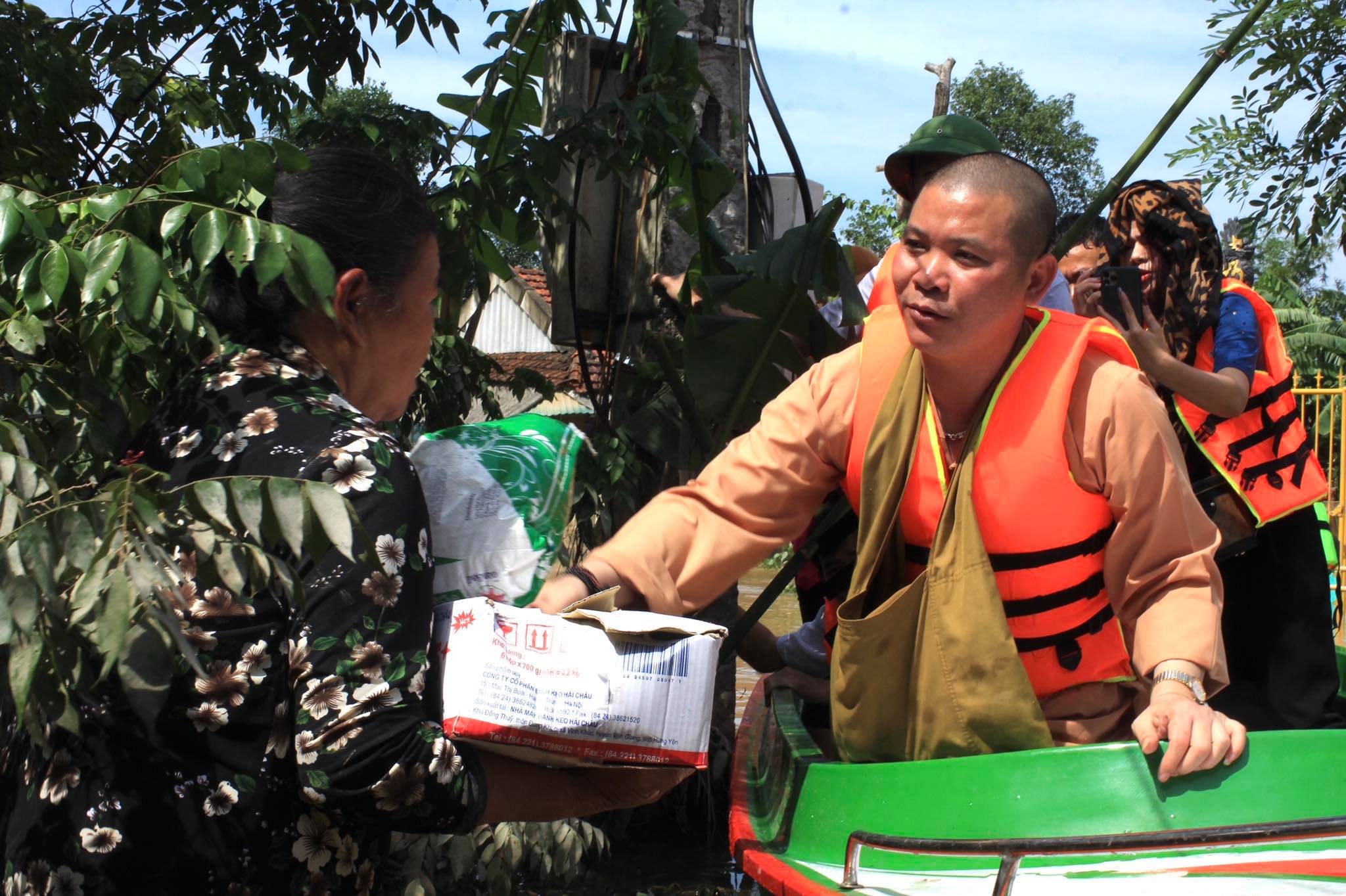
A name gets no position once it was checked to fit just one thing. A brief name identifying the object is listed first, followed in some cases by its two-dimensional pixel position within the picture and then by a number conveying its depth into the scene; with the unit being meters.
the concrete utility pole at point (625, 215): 4.93
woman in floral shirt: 1.54
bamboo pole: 3.60
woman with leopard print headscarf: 3.65
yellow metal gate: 8.95
